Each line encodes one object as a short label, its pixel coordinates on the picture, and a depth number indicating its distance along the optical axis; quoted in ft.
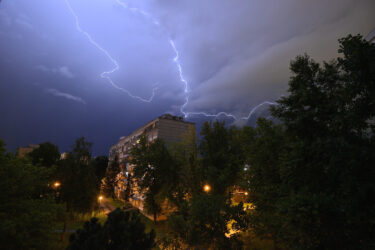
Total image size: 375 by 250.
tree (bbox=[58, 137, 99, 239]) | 57.47
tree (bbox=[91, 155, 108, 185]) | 206.45
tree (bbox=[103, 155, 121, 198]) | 168.10
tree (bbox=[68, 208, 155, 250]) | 16.58
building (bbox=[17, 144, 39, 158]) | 308.40
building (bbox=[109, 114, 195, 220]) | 145.28
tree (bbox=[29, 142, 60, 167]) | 125.18
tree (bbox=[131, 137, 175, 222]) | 90.84
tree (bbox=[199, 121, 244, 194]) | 69.62
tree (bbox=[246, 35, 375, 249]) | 21.89
